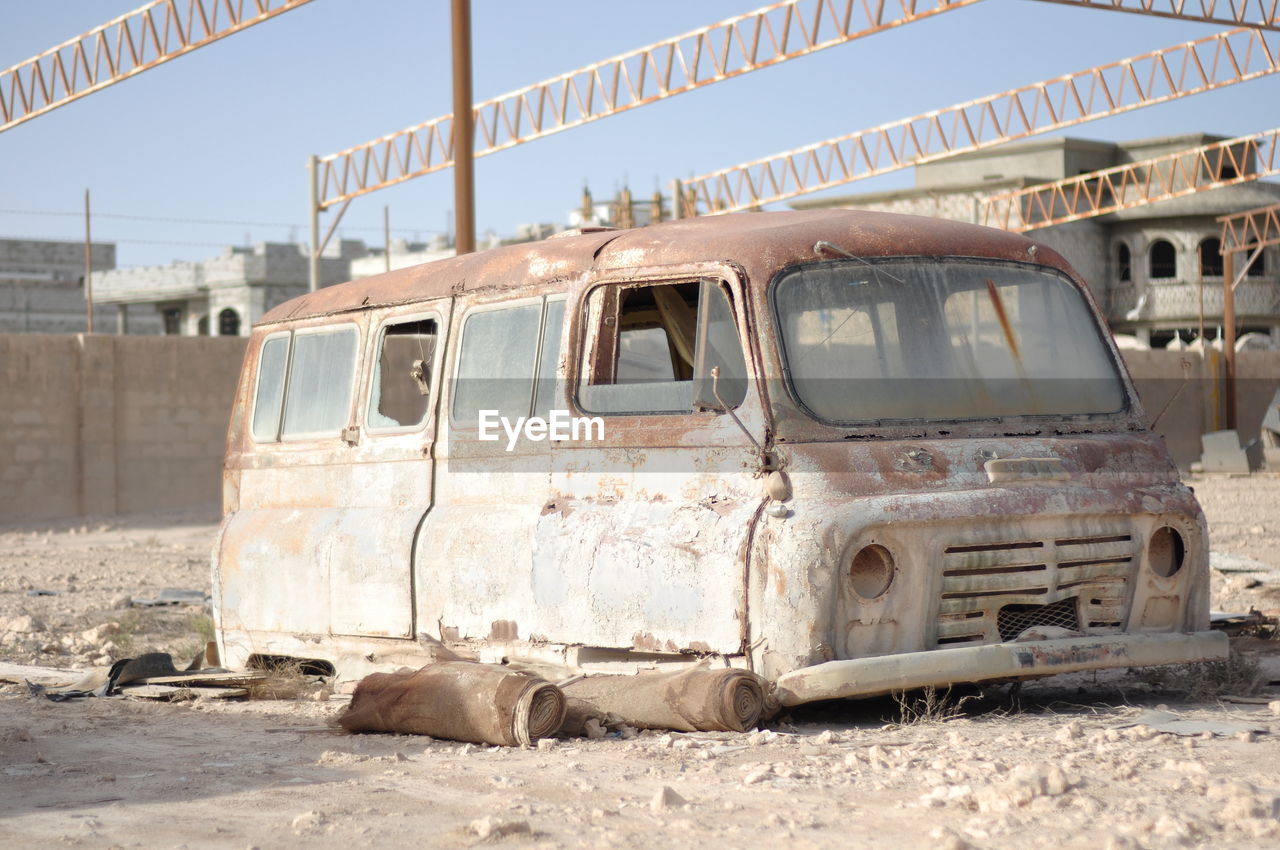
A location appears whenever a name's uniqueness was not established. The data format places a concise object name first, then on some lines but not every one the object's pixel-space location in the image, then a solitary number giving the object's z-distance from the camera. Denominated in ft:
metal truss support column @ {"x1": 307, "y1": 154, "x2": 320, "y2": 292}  107.18
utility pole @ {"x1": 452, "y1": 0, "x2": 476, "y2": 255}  42.14
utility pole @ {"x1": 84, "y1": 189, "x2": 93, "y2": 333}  83.48
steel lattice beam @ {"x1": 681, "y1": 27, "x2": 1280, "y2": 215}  97.76
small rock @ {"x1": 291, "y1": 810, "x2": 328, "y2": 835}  14.65
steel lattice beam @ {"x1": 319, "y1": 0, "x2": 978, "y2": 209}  82.89
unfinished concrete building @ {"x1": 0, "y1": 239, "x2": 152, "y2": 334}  160.86
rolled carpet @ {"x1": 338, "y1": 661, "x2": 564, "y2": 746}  19.06
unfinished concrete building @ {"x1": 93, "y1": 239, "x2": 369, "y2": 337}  161.99
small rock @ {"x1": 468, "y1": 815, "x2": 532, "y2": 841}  14.20
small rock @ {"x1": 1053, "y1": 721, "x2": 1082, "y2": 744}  17.67
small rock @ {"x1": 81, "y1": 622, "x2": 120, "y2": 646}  34.06
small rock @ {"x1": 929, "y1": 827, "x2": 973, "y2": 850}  13.02
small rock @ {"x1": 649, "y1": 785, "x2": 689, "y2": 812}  14.93
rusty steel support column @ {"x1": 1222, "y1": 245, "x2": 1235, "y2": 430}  106.52
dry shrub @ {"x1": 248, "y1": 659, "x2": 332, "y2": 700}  25.39
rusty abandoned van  19.12
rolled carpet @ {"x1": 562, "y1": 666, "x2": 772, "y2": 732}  18.42
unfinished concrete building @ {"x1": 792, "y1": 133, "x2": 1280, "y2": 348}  153.89
